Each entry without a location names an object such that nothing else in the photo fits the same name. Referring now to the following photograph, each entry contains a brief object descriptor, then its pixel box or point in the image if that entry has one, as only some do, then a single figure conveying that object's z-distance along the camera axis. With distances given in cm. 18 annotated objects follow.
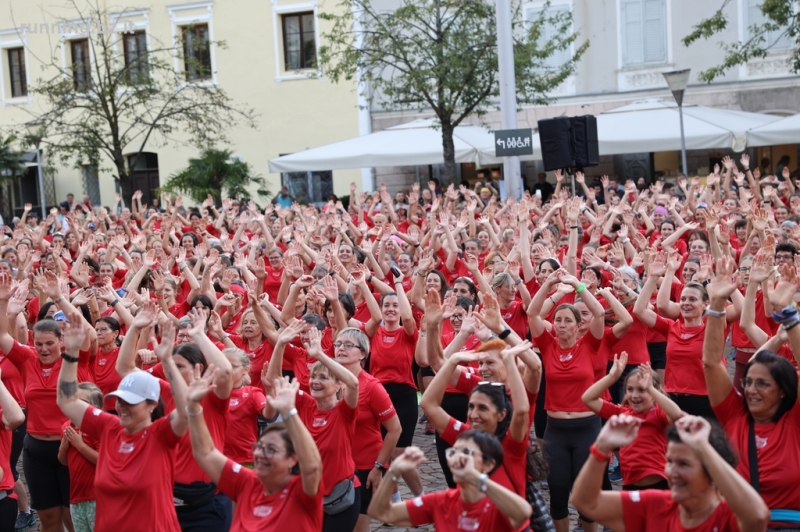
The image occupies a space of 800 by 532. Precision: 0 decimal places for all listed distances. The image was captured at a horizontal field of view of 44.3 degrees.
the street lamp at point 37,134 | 2403
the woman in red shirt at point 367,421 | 617
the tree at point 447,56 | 2039
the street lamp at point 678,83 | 1789
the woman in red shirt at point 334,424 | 562
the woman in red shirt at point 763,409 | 457
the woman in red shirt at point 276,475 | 432
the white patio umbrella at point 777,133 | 1848
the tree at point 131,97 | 2436
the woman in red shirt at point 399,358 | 757
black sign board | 1338
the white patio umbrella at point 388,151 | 2078
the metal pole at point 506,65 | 1413
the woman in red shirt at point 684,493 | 358
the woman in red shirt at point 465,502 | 401
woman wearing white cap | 477
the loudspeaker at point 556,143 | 1209
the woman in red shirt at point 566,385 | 631
